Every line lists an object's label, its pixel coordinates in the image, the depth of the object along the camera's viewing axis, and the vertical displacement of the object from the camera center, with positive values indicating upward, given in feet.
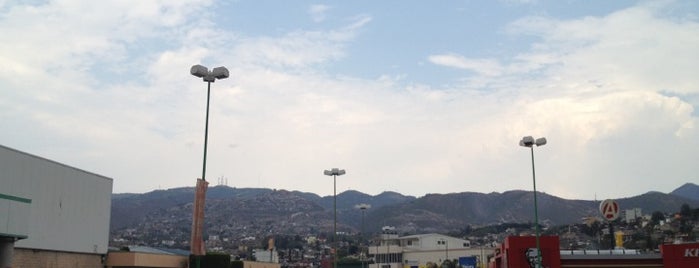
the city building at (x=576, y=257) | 177.47 +0.24
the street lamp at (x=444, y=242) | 483.64 +10.10
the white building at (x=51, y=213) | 101.91 +7.31
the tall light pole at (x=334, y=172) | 180.96 +20.43
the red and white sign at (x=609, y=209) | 196.65 +12.79
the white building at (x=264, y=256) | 367.17 +0.48
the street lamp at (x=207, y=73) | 92.73 +22.61
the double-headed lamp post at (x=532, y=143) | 139.54 +21.54
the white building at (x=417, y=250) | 428.97 +4.18
